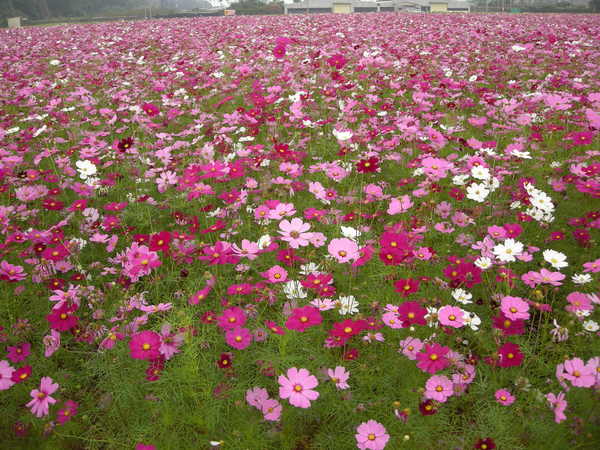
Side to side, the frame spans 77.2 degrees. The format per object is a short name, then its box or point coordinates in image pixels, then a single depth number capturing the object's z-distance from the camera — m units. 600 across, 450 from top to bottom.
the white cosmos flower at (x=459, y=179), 2.42
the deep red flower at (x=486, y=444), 1.19
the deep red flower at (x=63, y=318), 1.46
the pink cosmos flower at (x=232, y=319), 1.38
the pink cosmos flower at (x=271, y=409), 1.31
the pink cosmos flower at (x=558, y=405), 1.20
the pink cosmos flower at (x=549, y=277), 1.53
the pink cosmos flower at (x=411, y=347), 1.51
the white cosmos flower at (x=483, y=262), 1.83
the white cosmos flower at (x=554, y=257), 1.78
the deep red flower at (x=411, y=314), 1.30
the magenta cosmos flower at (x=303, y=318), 1.29
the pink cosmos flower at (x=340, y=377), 1.38
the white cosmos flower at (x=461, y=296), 1.73
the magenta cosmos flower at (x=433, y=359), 1.28
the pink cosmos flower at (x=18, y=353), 1.53
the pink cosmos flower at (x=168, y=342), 1.38
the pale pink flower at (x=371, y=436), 1.21
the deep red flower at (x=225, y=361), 1.38
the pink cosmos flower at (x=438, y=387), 1.33
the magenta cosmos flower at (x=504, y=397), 1.37
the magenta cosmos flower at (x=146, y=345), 1.25
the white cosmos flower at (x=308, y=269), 1.80
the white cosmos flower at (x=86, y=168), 2.34
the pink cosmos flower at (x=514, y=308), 1.42
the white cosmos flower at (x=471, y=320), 1.51
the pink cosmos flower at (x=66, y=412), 1.38
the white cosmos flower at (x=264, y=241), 1.86
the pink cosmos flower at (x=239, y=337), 1.38
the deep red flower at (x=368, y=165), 2.15
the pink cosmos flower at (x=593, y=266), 1.71
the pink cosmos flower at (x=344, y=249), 1.62
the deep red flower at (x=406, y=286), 1.42
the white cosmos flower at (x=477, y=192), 2.22
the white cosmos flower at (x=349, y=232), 1.94
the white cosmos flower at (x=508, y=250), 1.69
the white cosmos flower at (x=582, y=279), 1.73
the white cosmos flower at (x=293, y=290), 1.60
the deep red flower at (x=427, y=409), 1.28
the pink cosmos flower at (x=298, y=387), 1.21
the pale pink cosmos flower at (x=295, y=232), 1.69
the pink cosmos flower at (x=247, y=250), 1.62
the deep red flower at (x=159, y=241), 1.60
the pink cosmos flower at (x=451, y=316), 1.43
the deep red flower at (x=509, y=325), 1.44
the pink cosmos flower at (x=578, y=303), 1.57
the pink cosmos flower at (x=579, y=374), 1.26
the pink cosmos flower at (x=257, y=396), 1.36
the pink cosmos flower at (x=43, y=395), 1.32
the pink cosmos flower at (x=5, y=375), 1.35
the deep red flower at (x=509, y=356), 1.37
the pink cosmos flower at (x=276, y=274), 1.58
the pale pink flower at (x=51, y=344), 1.52
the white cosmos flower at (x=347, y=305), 1.69
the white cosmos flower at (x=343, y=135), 2.62
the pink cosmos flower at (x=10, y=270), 1.71
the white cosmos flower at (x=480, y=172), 2.25
